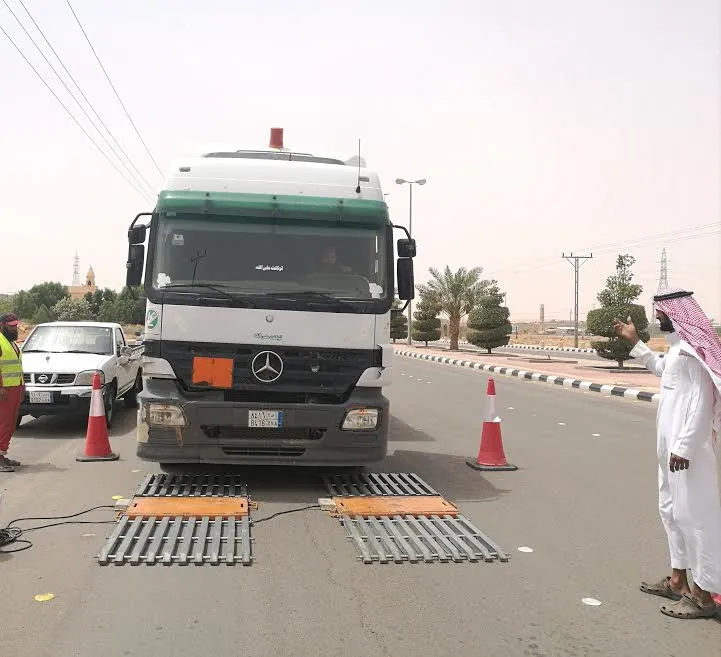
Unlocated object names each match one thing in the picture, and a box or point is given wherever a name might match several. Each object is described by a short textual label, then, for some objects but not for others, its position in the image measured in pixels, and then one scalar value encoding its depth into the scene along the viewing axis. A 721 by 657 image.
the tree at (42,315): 87.59
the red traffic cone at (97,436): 8.15
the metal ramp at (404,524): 4.86
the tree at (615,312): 25.17
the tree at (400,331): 62.34
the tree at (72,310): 74.62
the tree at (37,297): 98.78
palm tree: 42.59
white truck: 6.46
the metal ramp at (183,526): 4.68
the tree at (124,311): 79.07
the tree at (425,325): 51.57
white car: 10.03
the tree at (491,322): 36.78
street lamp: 46.18
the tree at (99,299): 90.11
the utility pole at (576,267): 61.50
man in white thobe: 3.87
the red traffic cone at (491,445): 8.13
